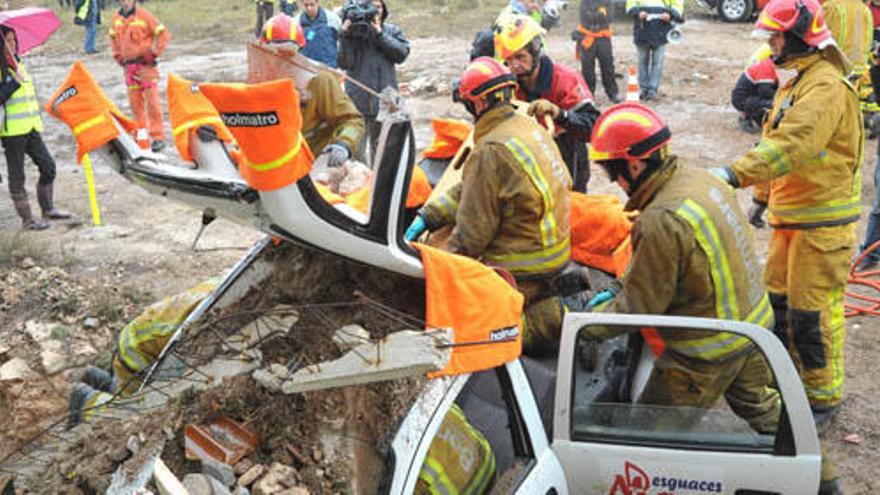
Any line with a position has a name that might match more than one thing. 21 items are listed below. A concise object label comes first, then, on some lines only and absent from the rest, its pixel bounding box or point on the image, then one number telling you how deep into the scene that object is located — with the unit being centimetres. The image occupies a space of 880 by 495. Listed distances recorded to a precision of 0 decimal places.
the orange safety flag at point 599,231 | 510
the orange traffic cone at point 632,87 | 784
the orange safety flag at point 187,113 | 340
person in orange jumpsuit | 1097
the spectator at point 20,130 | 768
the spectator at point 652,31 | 1176
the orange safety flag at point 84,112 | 294
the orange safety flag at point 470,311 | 290
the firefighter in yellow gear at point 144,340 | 379
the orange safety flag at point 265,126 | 222
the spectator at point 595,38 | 1198
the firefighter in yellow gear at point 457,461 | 283
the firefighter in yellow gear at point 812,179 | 439
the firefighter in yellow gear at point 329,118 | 505
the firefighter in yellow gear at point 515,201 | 423
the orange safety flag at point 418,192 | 556
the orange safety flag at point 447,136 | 598
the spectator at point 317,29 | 959
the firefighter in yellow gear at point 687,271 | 336
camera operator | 791
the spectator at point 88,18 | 1900
